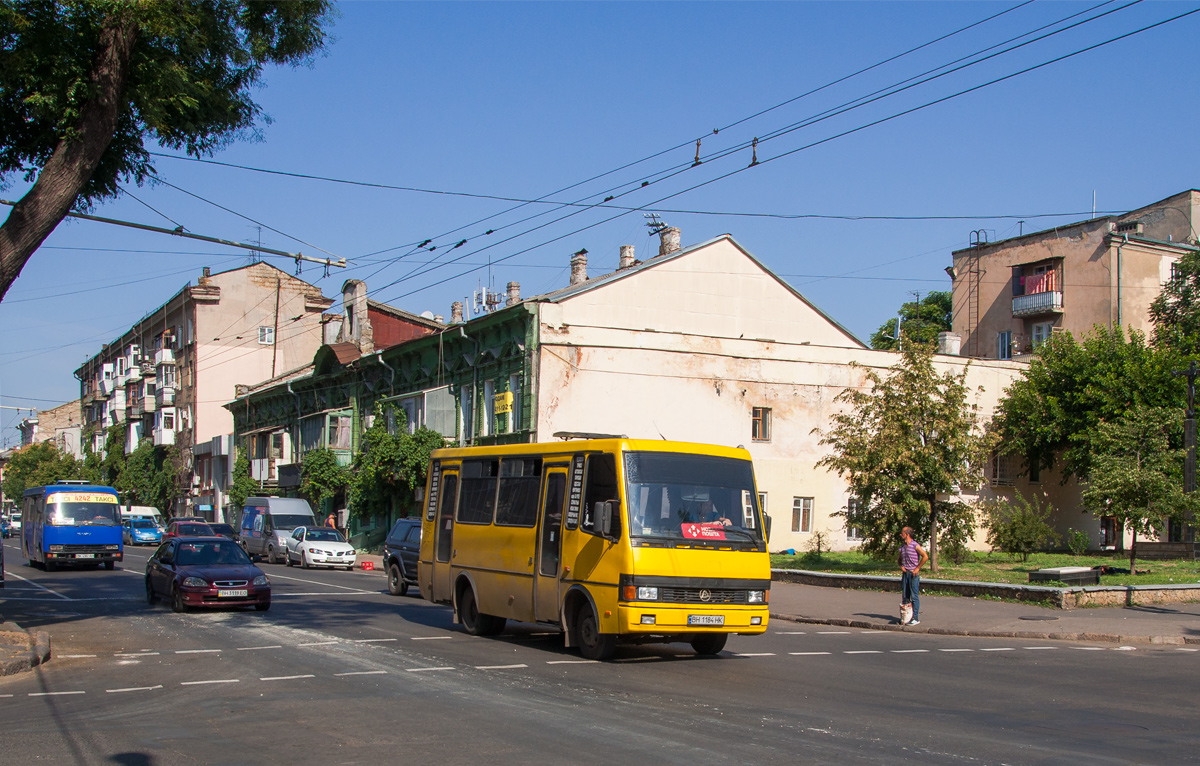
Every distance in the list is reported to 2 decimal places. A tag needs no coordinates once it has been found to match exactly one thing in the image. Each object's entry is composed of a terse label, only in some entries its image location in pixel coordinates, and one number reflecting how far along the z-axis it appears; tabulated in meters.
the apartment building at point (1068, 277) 49.97
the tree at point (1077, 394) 38.88
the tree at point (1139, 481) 23.47
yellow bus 12.58
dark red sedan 19.22
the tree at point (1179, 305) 44.47
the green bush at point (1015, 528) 31.38
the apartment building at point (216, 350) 74.62
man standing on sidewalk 17.72
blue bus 33.50
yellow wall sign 36.97
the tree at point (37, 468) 104.19
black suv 23.78
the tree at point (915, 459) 26.53
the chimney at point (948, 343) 50.66
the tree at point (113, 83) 13.42
